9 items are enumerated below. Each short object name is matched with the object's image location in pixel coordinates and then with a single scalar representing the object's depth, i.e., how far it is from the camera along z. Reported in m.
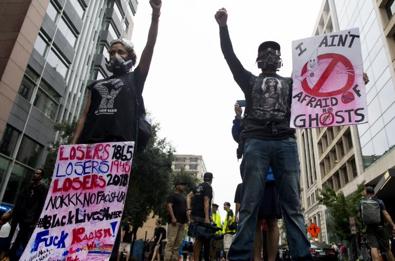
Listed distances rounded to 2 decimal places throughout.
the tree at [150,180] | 25.31
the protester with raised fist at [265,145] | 2.96
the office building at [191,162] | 128.70
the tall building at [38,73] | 20.70
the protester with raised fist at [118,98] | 3.10
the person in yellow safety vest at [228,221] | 10.44
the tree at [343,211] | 25.11
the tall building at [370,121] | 25.42
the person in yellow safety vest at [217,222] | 10.26
